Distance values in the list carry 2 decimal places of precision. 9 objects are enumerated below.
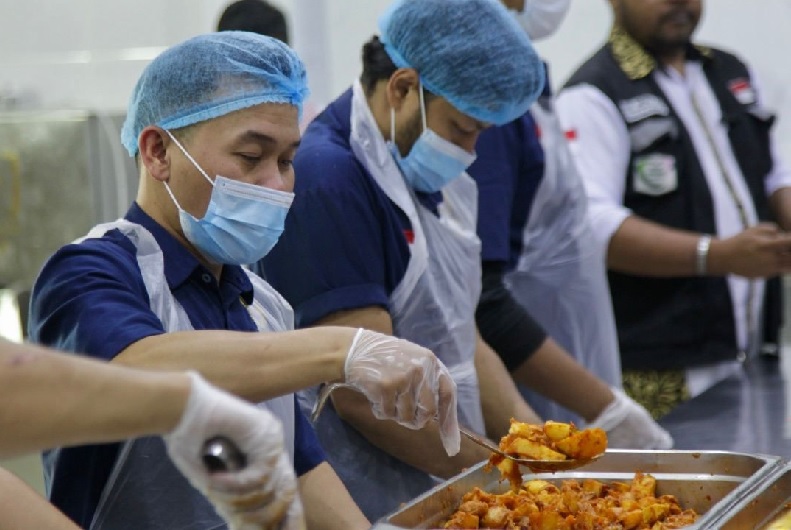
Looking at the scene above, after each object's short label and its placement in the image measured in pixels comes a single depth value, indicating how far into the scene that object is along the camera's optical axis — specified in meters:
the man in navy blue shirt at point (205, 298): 2.33
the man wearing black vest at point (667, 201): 3.65
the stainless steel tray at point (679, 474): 2.63
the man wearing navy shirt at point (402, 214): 2.78
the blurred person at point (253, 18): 3.58
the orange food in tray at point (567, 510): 2.55
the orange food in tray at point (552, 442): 2.58
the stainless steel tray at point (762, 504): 2.50
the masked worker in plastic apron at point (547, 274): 3.21
